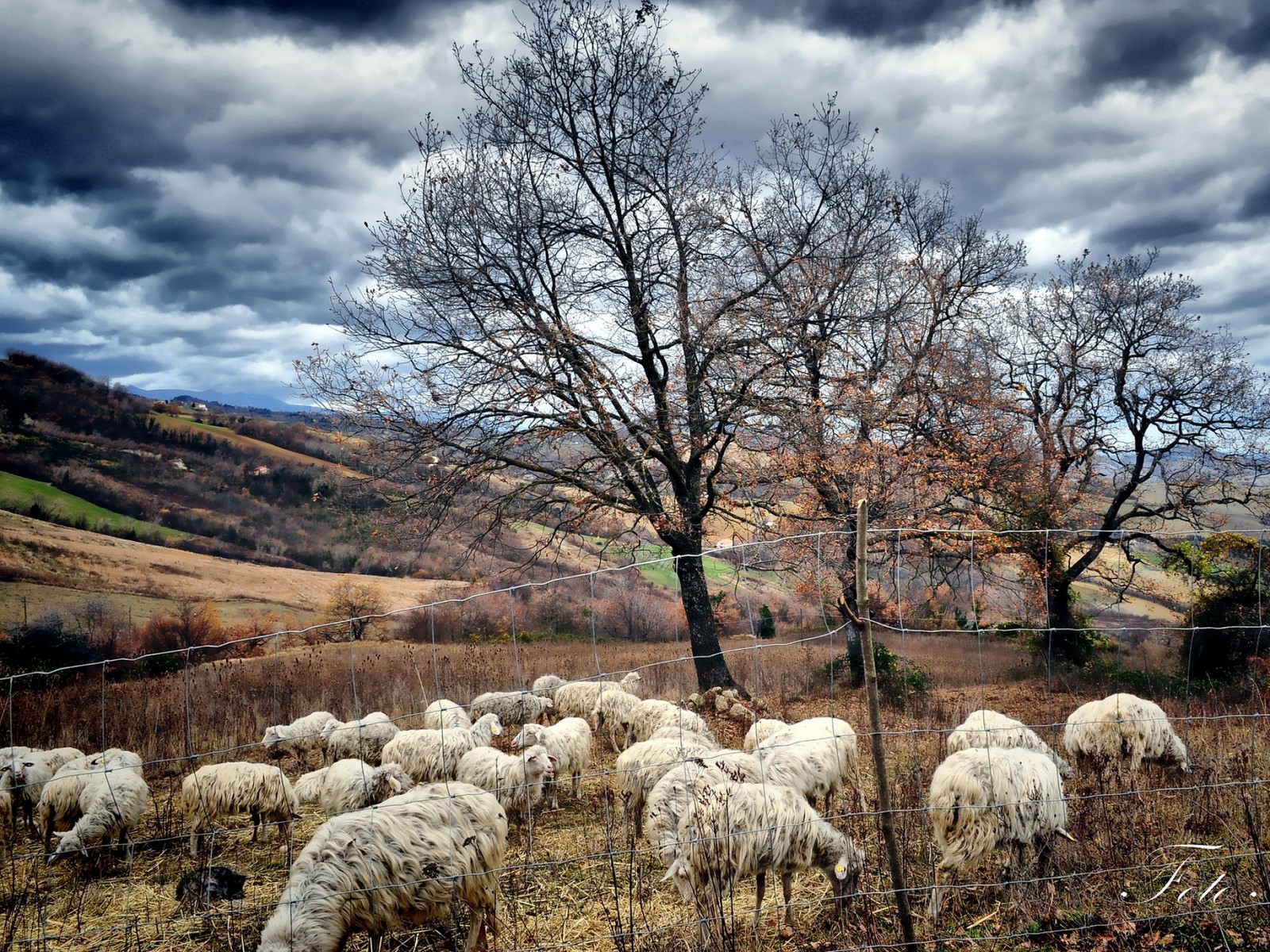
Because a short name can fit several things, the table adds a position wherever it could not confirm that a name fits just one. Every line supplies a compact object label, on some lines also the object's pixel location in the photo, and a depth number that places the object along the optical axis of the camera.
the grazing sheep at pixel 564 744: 8.24
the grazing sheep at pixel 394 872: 4.55
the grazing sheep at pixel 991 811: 5.52
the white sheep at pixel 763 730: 7.89
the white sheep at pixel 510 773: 7.37
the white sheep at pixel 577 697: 10.82
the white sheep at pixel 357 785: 6.88
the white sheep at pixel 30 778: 7.88
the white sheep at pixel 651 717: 8.96
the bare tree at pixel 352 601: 19.83
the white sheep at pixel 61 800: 7.36
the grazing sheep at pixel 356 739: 9.26
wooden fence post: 3.83
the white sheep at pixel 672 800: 5.38
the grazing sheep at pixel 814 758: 7.02
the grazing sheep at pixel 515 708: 11.05
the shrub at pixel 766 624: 14.64
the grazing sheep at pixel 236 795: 7.13
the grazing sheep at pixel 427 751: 8.23
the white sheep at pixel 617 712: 9.77
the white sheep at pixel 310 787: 7.49
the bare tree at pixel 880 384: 14.40
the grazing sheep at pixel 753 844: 4.98
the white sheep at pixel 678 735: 7.46
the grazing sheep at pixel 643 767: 6.90
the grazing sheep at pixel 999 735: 7.24
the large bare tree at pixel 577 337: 12.82
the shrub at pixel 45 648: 14.38
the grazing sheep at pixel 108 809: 7.00
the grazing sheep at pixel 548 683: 12.29
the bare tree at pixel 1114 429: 18.23
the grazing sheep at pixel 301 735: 9.45
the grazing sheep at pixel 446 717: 9.15
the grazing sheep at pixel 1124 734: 7.48
